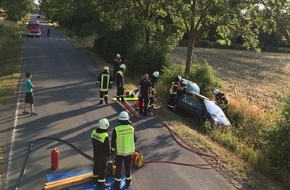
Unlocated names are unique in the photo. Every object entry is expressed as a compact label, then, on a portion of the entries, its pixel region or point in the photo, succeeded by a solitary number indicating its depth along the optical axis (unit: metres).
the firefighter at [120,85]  17.69
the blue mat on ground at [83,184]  9.07
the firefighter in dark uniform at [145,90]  16.03
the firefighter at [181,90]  17.69
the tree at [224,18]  20.66
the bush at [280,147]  11.60
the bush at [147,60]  26.23
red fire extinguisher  9.91
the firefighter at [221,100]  18.11
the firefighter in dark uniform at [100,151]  8.93
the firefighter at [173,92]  17.84
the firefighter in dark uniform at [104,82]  16.97
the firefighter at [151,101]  16.44
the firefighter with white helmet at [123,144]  9.06
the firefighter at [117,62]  22.22
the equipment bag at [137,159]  10.48
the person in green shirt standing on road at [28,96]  14.93
